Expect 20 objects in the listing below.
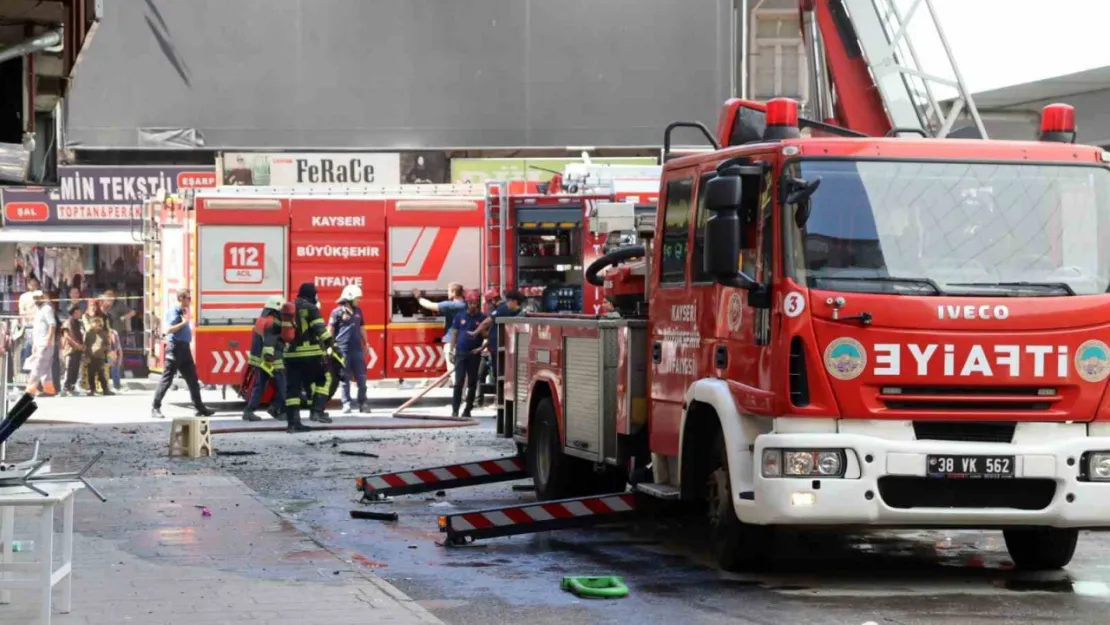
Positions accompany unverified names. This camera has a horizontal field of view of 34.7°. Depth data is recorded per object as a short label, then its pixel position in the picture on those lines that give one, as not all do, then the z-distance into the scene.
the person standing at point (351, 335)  22.92
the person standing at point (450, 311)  24.73
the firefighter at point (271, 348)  20.83
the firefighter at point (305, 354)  20.45
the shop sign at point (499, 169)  34.34
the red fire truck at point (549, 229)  24.53
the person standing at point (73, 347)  27.33
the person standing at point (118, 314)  31.53
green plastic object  9.10
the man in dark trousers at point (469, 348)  23.09
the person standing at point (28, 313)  27.22
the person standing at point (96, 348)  27.55
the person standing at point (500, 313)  22.95
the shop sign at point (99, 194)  32.88
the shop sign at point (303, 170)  33.91
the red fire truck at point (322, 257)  24.59
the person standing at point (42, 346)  26.36
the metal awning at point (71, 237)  30.75
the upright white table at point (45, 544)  7.43
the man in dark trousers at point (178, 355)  22.20
